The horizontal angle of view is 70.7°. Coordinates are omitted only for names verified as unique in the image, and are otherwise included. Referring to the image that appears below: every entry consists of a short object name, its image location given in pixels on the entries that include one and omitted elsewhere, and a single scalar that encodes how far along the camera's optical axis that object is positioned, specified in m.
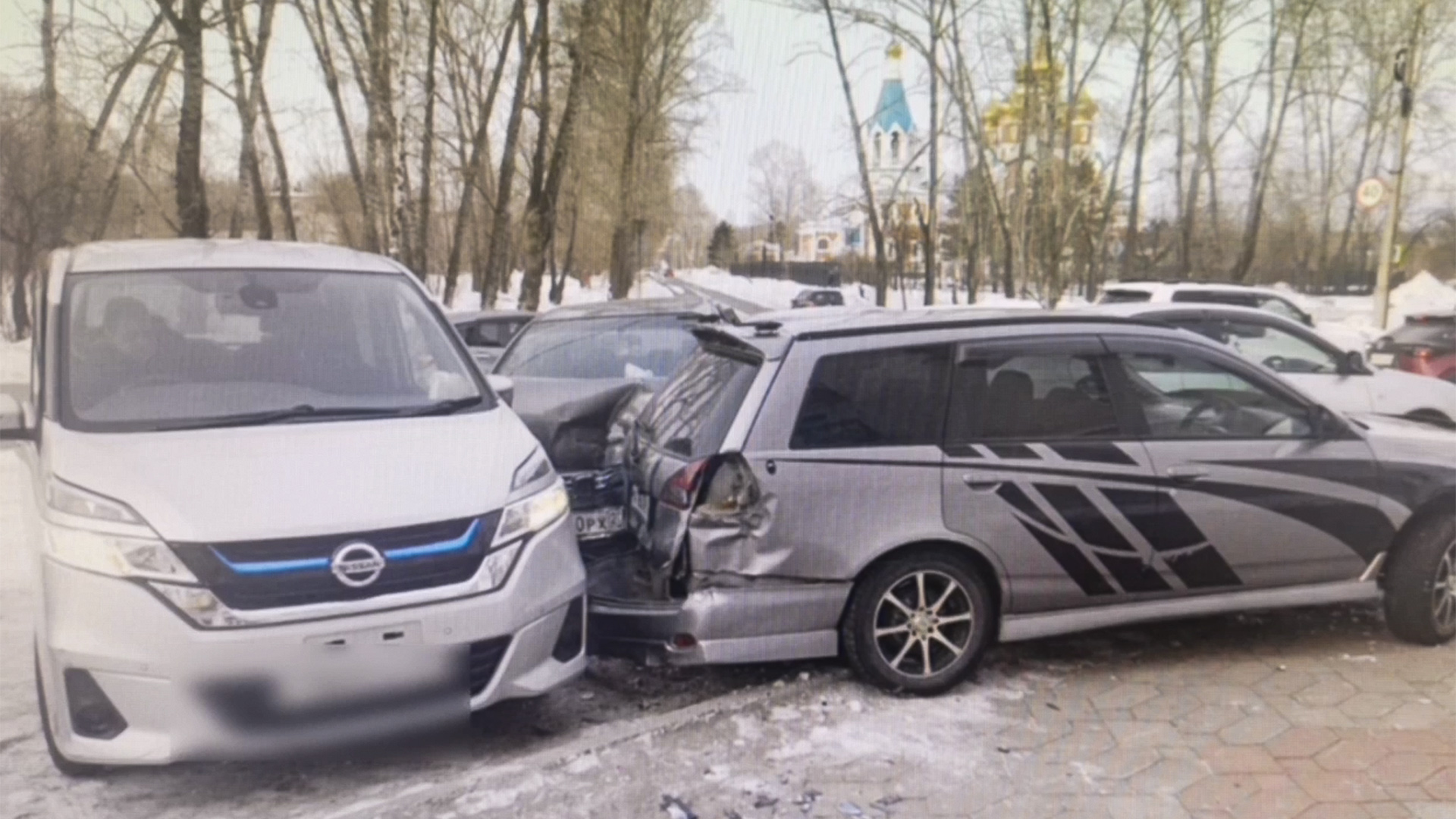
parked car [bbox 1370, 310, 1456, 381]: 10.62
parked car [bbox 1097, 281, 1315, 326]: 12.80
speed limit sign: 17.28
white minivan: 3.01
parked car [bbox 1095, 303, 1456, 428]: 8.14
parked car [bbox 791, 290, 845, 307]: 38.14
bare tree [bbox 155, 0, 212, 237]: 11.11
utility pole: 16.22
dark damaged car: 4.84
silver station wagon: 3.92
